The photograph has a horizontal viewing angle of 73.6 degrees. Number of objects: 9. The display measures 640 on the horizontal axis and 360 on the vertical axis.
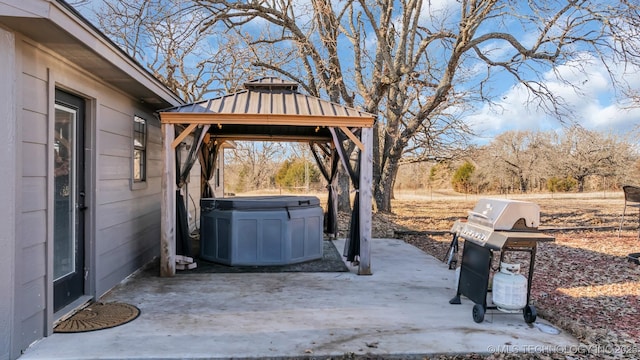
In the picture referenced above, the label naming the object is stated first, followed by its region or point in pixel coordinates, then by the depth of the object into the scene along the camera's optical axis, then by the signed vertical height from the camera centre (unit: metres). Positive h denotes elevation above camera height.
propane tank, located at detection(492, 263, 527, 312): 3.61 -0.96
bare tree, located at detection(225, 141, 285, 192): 27.30 +0.20
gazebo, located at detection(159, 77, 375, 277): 5.17 +0.58
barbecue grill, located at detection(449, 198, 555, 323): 3.54 -0.50
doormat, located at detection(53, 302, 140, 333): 3.46 -1.28
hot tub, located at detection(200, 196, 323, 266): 5.80 -0.81
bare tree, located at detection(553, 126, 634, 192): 29.00 +1.37
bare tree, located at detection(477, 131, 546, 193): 31.52 +1.33
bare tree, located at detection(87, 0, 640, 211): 8.78 +3.08
